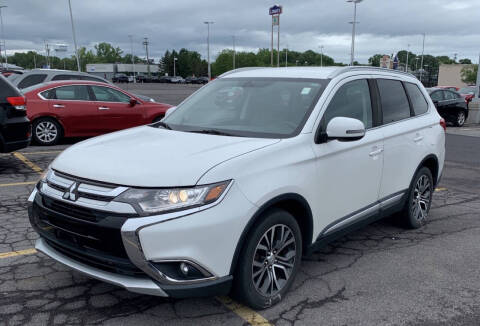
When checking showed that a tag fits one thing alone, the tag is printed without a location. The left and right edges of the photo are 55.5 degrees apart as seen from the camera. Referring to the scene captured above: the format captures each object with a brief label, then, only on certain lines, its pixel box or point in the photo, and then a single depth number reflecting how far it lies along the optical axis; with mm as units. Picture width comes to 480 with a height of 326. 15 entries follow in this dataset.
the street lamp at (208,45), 94000
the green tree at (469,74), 76125
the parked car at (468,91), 27714
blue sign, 71900
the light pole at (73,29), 47316
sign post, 69438
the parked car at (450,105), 18750
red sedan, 10258
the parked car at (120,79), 79562
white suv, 2770
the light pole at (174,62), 126850
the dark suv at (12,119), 7234
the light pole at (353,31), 47375
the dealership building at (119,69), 116981
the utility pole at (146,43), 112938
